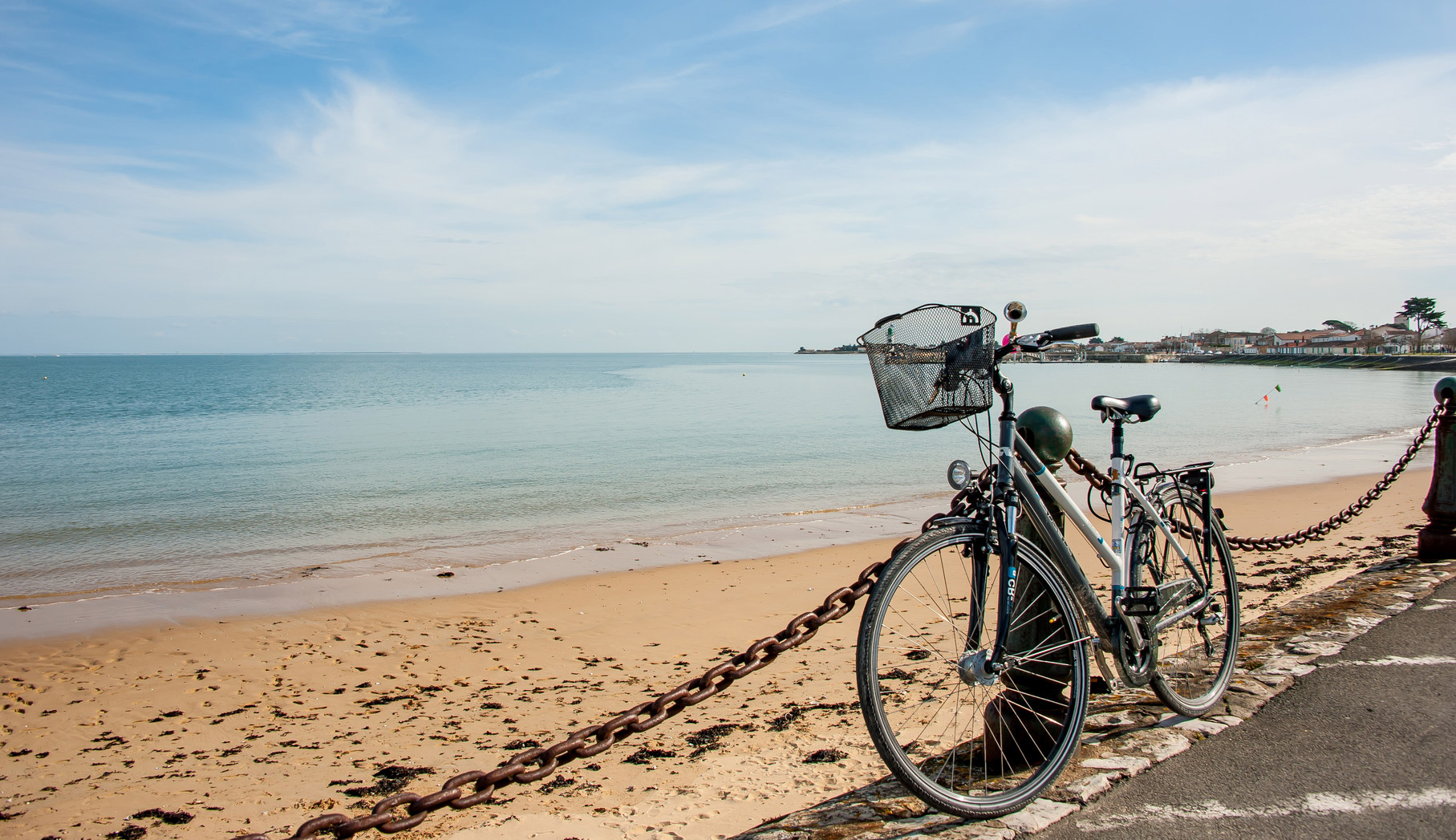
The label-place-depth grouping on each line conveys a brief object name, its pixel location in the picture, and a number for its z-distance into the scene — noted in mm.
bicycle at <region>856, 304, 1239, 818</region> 2559
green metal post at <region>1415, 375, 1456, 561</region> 6418
